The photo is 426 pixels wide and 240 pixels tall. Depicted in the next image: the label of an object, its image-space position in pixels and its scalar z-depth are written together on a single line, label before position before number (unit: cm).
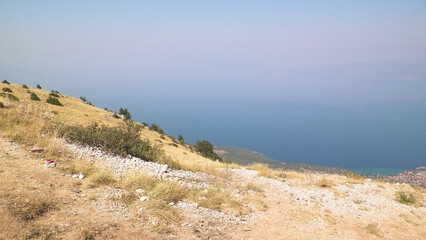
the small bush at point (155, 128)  4632
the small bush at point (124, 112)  5254
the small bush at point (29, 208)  484
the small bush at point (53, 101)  2766
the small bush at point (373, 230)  689
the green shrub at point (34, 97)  2650
